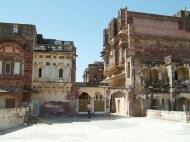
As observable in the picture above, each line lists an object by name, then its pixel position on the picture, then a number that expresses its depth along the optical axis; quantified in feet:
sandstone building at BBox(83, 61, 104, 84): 188.03
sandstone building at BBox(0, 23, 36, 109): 91.25
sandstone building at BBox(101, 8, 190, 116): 109.60
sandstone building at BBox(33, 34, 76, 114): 101.77
